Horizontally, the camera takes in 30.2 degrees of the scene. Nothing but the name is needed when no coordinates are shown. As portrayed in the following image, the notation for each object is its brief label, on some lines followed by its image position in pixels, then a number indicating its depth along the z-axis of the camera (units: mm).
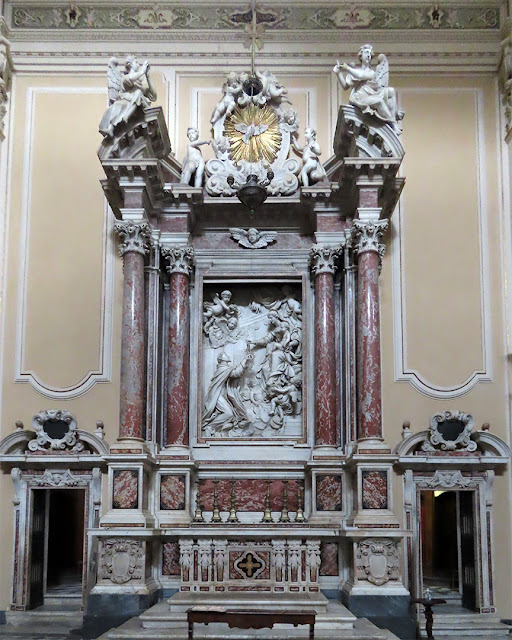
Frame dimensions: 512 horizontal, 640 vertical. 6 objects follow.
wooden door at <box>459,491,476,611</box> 11234
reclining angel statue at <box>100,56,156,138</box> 10758
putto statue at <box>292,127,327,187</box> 11469
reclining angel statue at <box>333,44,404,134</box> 10773
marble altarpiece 10039
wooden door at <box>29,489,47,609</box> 11258
